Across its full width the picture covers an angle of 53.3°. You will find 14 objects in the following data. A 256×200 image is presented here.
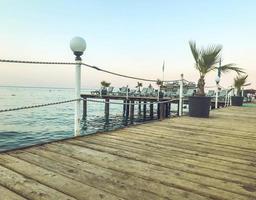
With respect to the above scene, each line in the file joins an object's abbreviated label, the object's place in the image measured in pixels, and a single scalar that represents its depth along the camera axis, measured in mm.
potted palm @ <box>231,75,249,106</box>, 14820
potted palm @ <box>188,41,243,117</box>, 7168
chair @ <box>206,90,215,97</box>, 26406
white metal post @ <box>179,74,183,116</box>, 8091
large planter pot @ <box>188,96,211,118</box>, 7495
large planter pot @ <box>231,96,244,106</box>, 15250
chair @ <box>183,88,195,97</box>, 22069
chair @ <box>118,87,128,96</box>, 26972
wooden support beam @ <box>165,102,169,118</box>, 19922
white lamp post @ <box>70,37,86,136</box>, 3910
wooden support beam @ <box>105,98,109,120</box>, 20328
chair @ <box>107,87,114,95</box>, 28306
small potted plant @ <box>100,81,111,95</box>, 27200
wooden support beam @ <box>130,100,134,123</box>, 20262
